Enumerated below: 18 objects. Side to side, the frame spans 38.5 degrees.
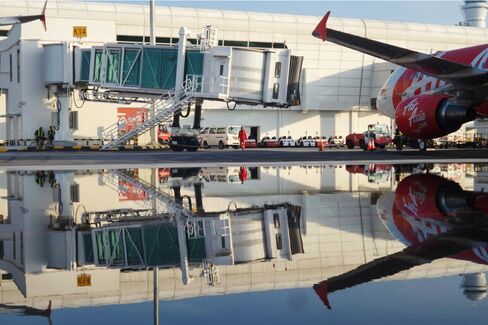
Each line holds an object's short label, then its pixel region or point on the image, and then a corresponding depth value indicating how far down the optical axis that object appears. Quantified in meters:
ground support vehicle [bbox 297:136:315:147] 65.81
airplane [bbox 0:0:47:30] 36.80
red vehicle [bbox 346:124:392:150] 49.72
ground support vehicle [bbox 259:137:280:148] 63.88
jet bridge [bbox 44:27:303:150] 37.78
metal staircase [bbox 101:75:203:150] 38.81
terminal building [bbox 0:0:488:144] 42.69
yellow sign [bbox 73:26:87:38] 48.62
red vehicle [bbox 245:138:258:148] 62.25
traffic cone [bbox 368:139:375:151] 44.00
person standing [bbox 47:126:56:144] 48.09
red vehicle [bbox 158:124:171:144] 59.56
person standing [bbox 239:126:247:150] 48.79
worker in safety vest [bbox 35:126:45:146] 47.75
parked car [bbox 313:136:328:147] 65.00
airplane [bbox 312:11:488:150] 21.73
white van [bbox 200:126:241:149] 52.44
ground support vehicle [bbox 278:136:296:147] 64.81
